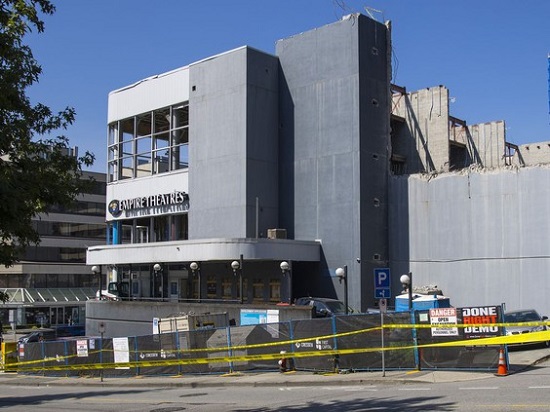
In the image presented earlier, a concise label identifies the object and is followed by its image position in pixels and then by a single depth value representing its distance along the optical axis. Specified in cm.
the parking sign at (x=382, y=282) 1986
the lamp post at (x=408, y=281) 2580
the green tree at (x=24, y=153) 1238
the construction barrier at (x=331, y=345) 1844
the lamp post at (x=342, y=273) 3200
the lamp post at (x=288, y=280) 3757
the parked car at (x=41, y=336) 4835
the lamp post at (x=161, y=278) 4273
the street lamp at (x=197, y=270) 3892
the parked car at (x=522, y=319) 2492
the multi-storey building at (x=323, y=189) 3516
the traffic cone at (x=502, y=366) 1759
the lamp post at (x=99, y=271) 4700
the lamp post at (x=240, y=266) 3623
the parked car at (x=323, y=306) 3112
